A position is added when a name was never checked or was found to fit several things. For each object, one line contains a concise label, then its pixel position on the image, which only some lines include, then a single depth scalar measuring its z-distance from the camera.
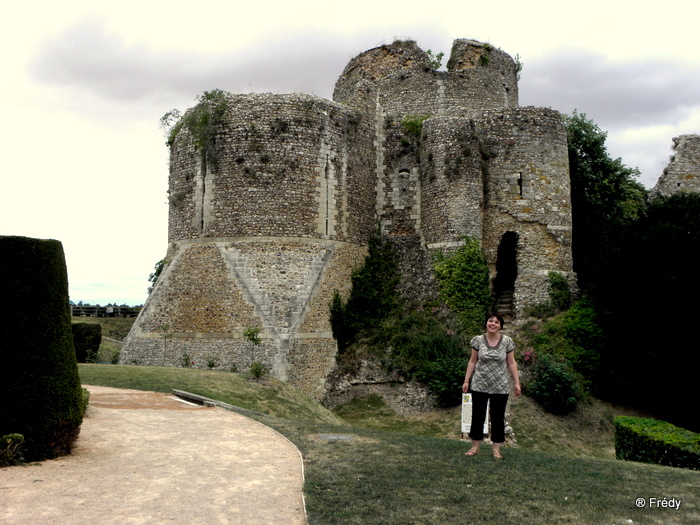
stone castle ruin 20.05
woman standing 8.26
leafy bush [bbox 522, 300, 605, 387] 19.22
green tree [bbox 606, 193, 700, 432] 17.16
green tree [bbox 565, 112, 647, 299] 26.91
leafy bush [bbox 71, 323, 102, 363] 22.52
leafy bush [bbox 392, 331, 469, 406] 18.64
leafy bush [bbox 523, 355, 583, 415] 17.89
